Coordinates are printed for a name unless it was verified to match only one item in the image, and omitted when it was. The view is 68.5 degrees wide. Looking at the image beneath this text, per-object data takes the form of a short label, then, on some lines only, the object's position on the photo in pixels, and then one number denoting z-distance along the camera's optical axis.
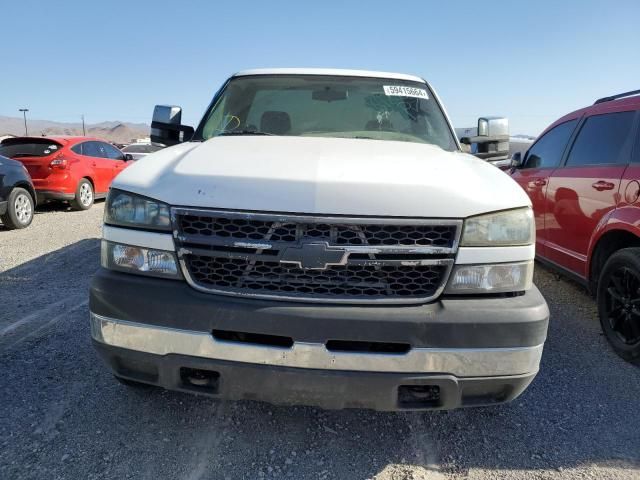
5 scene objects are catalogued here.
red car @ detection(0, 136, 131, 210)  9.27
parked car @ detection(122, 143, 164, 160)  17.55
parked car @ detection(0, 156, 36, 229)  7.48
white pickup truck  1.92
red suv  3.42
